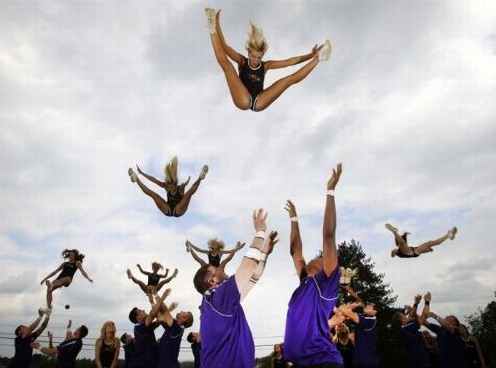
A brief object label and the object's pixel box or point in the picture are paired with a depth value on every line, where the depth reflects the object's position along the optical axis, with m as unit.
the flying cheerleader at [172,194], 10.48
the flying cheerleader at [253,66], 7.12
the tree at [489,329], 27.54
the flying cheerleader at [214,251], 11.73
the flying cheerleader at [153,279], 12.04
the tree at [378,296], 31.09
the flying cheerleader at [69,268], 13.87
